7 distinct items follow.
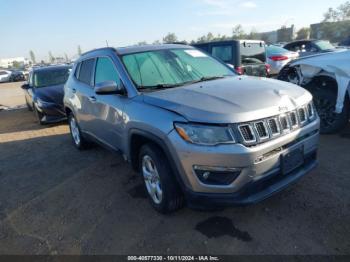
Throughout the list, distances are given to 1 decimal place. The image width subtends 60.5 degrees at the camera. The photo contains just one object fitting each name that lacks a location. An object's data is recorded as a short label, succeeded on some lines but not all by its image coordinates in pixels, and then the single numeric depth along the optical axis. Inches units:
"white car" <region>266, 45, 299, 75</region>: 467.2
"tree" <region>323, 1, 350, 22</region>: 2605.8
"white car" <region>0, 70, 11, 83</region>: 1391.5
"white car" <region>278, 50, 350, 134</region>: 185.3
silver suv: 100.3
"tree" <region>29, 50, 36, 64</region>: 6392.7
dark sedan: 326.6
